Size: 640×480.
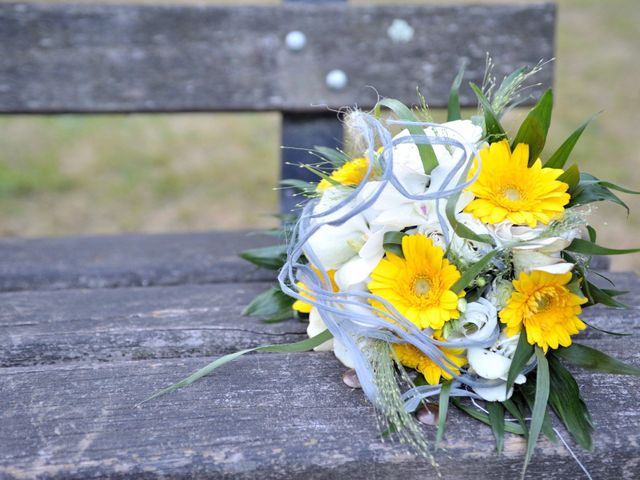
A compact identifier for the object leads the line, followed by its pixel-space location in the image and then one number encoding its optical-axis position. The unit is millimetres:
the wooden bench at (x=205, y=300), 1307
